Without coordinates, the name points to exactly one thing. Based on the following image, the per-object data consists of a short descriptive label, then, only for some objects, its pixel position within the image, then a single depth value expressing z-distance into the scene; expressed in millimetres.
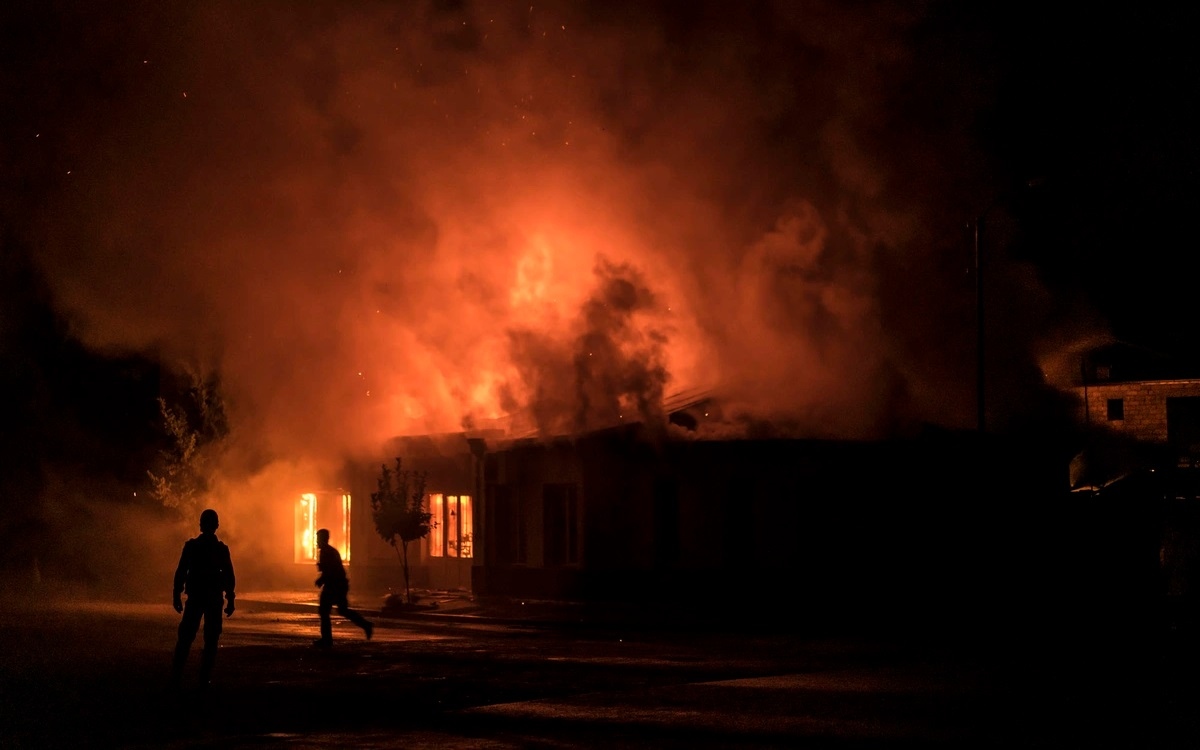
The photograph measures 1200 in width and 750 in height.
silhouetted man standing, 12188
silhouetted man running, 15930
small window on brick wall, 40094
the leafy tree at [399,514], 25062
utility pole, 24406
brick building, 38562
